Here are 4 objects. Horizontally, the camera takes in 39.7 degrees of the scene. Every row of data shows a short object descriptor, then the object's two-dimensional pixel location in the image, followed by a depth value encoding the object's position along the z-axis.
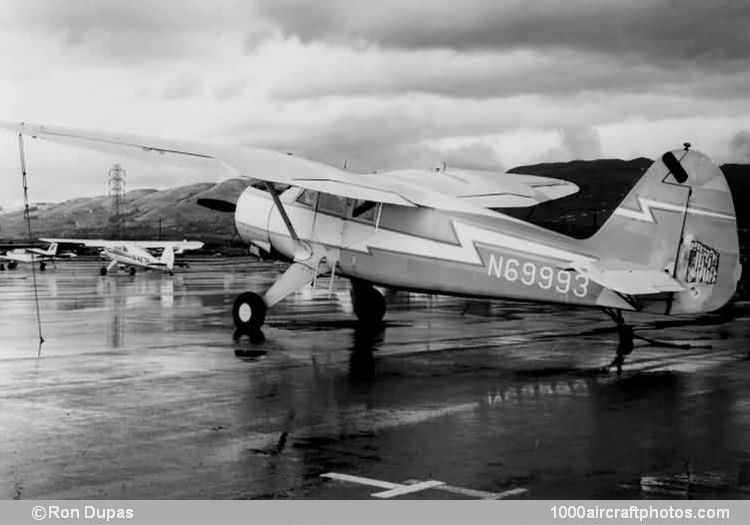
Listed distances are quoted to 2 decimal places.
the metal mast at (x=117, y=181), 184.48
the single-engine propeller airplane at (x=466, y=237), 15.55
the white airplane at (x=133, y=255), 53.62
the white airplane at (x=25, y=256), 69.00
